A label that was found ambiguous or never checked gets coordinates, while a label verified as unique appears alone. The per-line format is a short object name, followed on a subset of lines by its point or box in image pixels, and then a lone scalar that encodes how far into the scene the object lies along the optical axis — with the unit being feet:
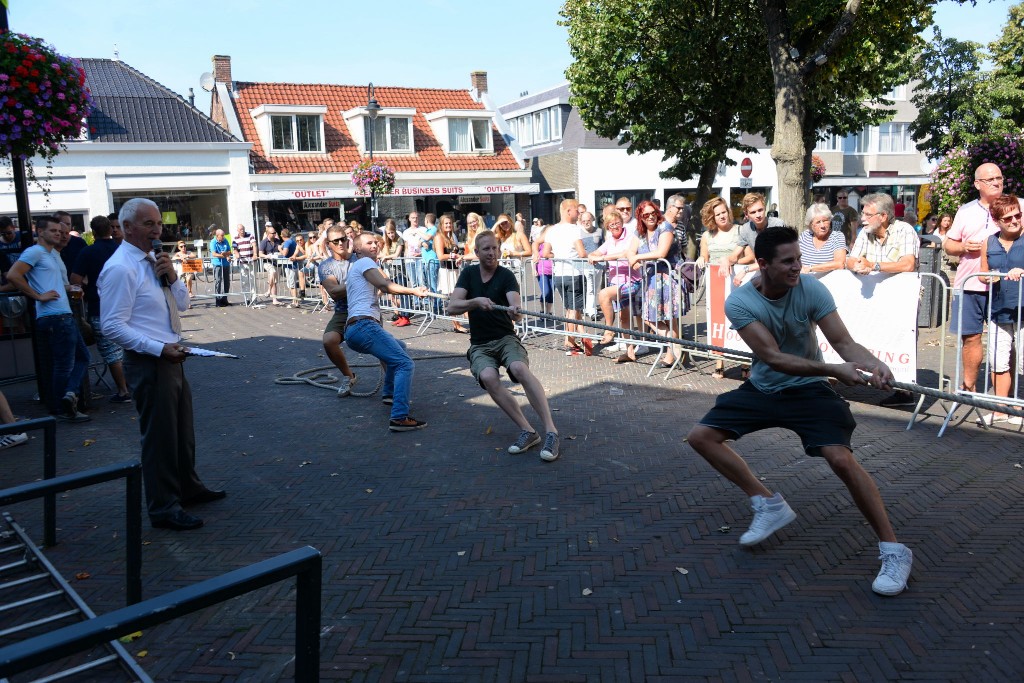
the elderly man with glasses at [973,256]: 23.09
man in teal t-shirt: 13.55
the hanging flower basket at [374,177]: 90.43
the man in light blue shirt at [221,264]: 62.03
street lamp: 79.00
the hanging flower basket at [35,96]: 23.58
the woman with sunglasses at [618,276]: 33.01
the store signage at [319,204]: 110.83
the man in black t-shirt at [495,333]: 21.61
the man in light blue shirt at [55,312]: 26.11
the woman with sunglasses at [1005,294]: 22.22
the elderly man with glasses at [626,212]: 33.84
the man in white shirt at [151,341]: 16.76
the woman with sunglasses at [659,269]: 31.30
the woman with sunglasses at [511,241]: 40.63
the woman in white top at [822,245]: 25.63
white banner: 23.48
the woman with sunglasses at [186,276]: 71.59
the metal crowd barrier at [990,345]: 22.21
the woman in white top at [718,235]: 29.71
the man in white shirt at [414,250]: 47.70
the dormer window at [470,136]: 122.83
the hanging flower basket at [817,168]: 128.56
